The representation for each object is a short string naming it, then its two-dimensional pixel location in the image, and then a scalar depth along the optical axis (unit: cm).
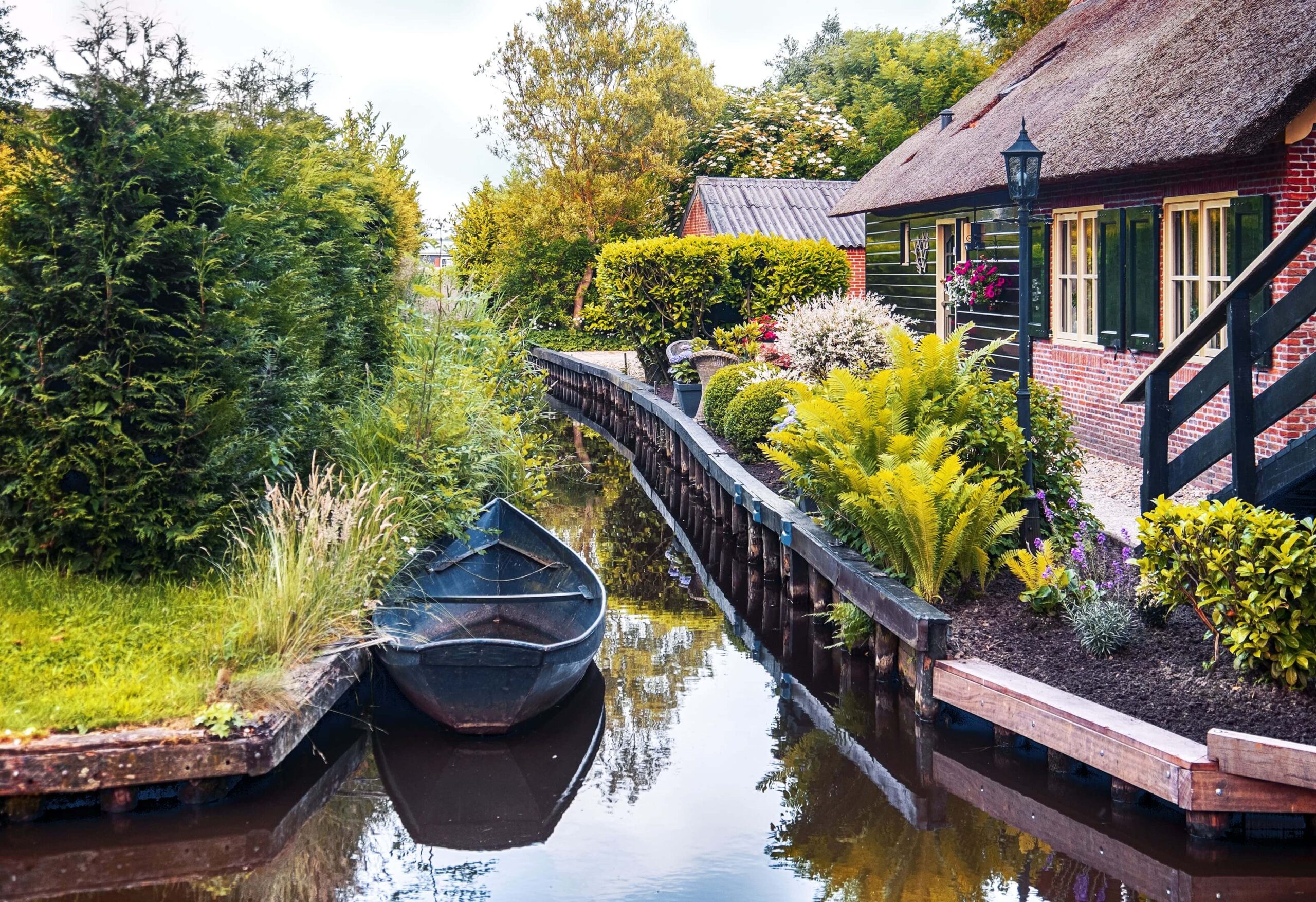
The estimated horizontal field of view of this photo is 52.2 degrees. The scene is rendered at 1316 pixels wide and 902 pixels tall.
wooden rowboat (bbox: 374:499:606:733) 763
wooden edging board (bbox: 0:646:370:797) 621
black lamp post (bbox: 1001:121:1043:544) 897
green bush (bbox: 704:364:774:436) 1667
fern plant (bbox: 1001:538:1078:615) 808
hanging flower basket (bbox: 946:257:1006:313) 1795
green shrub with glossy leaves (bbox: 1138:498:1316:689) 612
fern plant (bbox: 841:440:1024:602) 829
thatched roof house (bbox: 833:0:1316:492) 1107
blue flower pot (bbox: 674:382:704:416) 1930
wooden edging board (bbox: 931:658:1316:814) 596
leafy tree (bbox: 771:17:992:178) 3988
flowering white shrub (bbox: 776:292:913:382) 1529
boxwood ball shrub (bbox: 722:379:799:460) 1504
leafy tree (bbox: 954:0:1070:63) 3152
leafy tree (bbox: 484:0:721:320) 3900
